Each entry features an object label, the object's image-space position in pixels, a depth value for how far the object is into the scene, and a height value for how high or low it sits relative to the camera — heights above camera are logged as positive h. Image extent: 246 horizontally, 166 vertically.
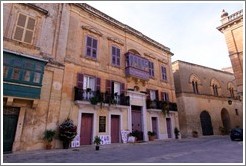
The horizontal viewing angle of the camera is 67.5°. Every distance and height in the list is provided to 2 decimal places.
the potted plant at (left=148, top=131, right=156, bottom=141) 15.53 +0.11
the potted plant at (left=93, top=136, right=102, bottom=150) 10.64 -0.18
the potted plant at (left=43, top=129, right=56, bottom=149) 10.42 +0.06
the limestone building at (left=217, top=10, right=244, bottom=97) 16.61 +8.68
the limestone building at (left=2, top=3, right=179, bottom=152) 9.91 +4.03
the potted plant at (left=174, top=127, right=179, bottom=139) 18.14 +0.28
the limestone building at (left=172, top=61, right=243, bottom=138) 21.39 +4.29
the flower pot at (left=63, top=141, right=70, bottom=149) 10.80 -0.37
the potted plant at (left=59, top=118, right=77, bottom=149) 10.75 +0.28
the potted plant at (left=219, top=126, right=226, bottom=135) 22.91 +0.62
